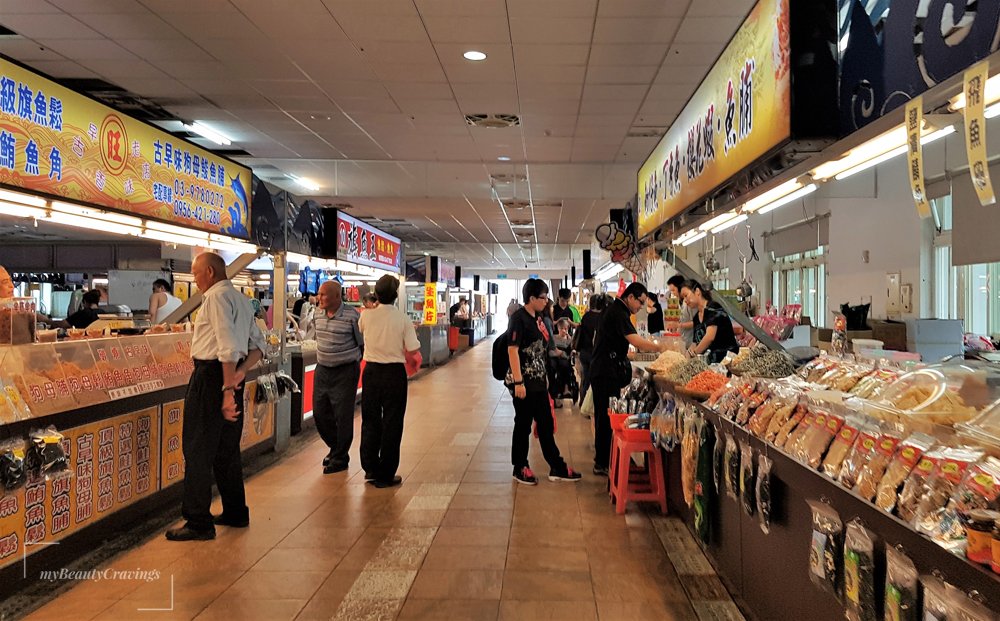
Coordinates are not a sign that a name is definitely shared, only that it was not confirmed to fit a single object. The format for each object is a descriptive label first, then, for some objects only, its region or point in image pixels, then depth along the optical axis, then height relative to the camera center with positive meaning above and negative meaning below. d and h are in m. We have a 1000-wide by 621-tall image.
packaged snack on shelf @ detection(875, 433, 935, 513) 1.82 -0.45
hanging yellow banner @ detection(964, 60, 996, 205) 1.69 +0.45
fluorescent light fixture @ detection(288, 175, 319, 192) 11.73 +2.13
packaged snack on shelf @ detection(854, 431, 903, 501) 1.94 -0.47
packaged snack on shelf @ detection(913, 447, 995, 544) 1.57 -0.47
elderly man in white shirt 3.97 -0.51
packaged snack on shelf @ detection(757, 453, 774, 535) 2.64 -0.74
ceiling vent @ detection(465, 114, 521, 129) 8.38 +2.32
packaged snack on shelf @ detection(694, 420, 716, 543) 3.46 -0.92
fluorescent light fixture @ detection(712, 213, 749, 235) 4.57 +0.60
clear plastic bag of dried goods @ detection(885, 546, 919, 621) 1.62 -0.69
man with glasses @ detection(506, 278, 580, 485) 5.19 -0.51
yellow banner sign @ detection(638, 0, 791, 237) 2.90 +1.03
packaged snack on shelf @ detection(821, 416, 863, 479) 2.17 -0.46
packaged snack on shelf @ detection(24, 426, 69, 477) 3.24 -0.73
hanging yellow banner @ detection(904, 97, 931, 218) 1.95 +0.44
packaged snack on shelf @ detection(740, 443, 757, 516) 2.83 -0.75
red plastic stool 4.51 -1.19
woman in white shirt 5.23 -0.64
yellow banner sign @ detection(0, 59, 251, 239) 3.63 +0.93
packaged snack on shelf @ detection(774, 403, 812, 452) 2.57 -0.46
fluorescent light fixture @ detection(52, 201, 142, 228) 4.03 +0.57
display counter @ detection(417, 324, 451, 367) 15.38 -0.94
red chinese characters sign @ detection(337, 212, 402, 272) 8.93 +0.90
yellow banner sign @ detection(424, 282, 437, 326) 16.41 -0.07
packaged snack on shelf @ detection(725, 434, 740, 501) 3.01 -0.74
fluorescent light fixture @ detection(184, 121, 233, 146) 9.01 +2.36
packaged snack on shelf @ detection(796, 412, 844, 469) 2.30 -0.47
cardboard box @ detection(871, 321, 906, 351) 6.38 -0.29
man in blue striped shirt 5.66 -0.59
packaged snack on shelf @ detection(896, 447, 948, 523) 1.73 -0.47
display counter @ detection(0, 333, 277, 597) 3.28 -0.77
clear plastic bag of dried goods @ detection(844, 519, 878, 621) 1.79 -0.73
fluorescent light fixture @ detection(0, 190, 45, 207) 3.67 +0.59
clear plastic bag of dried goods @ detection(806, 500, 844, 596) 2.01 -0.74
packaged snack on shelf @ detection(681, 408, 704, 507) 3.60 -0.80
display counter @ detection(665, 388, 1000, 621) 1.59 -0.86
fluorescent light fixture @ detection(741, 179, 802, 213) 3.31 +0.58
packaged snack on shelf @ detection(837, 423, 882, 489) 2.04 -0.46
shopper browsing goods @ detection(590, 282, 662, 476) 5.44 -0.48
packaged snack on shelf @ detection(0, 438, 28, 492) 3.05 -0.74
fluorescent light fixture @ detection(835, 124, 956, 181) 2.20 +0.58
